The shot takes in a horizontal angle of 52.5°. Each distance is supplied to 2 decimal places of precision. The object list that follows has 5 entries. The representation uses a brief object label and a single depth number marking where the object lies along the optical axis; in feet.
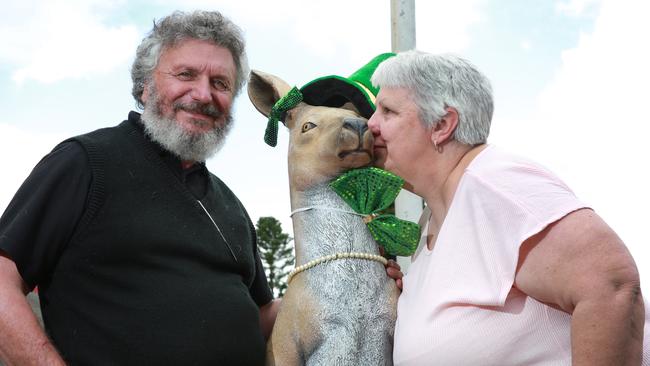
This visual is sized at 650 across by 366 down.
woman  5.56
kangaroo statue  7.42
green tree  91.71
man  7.34
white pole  13.89
